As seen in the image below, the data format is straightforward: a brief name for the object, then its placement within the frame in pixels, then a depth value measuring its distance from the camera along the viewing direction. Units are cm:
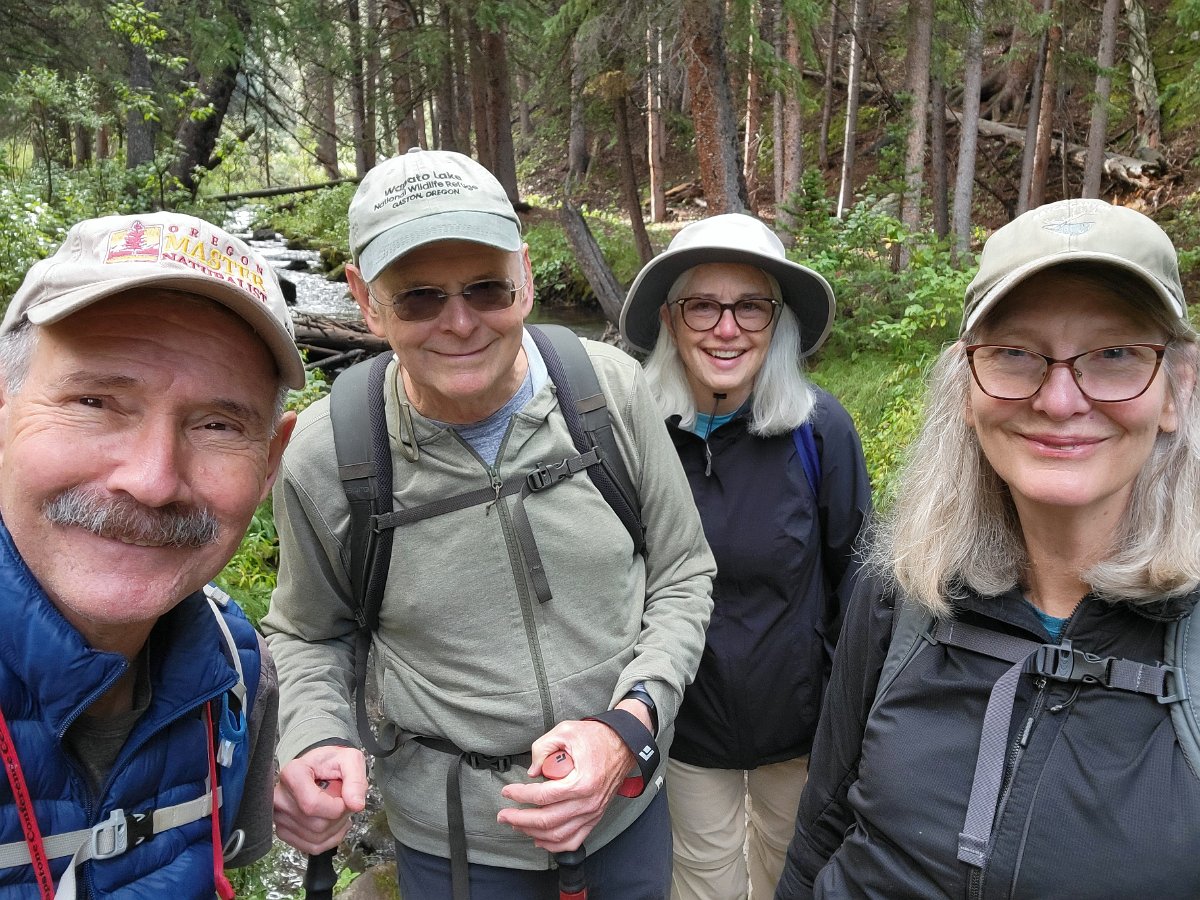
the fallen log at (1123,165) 1438
